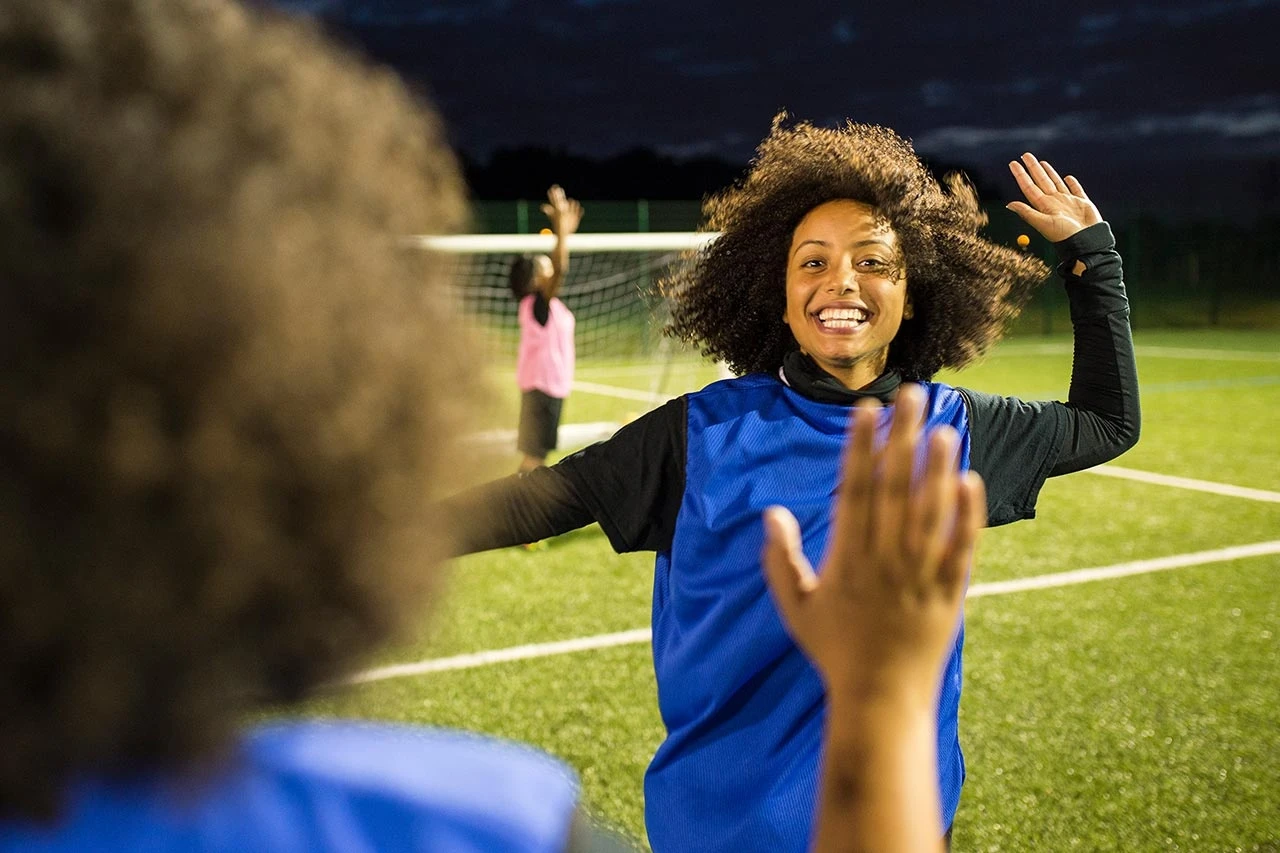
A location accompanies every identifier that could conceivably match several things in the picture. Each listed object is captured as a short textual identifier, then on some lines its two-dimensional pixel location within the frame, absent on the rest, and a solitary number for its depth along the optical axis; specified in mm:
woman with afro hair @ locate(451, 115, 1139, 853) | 1966
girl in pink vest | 7469
